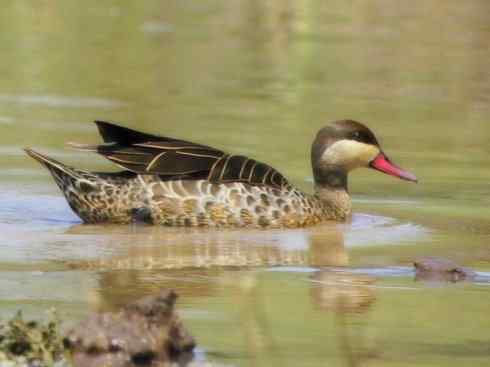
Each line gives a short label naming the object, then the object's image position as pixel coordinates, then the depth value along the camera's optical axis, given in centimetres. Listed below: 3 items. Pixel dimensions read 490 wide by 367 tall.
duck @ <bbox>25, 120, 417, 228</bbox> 2062
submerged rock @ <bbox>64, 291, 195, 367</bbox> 1234
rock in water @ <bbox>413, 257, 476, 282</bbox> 1673
